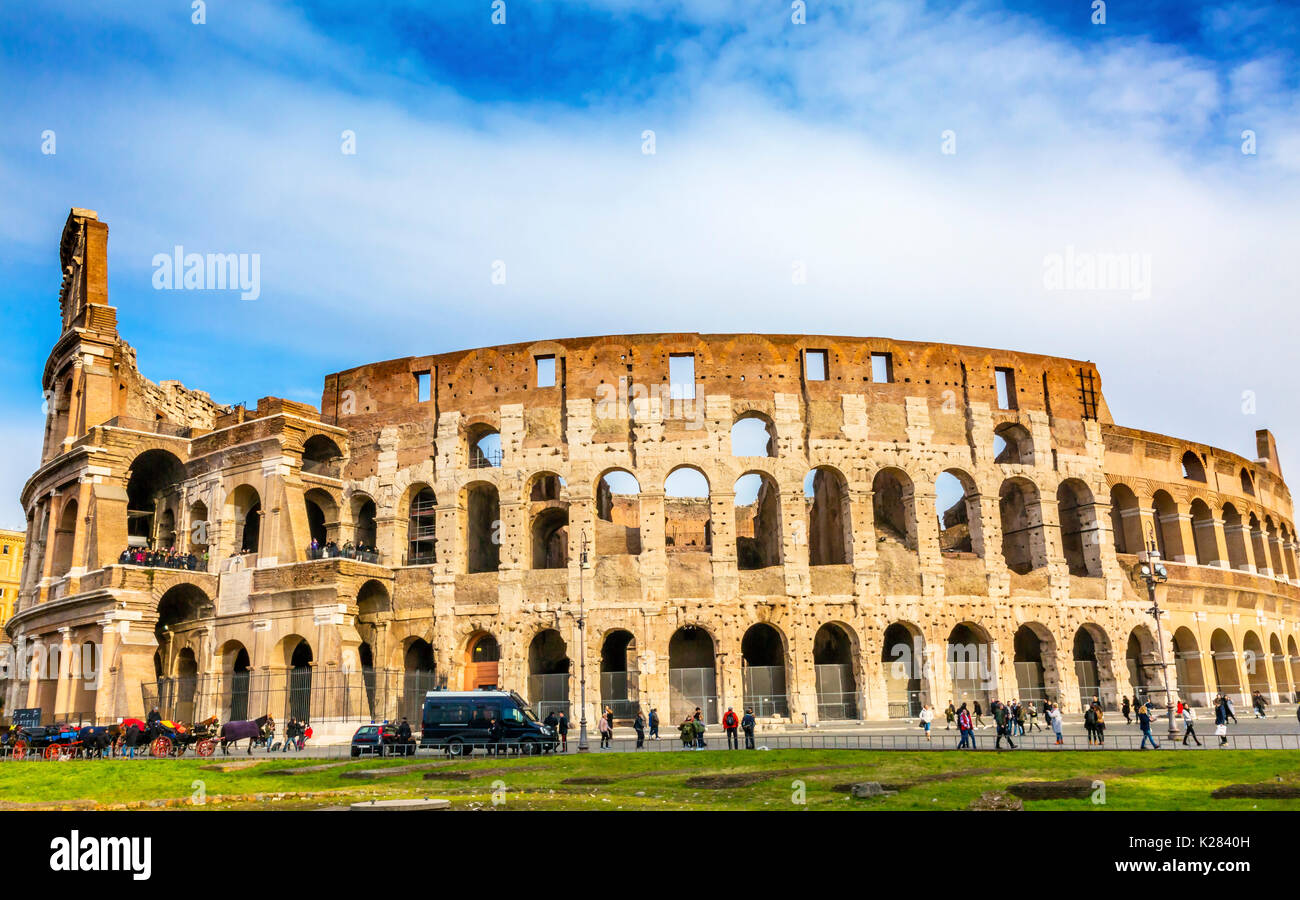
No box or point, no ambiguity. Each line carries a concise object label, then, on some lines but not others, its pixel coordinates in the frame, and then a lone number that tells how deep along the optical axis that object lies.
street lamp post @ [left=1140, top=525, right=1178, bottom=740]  28.33
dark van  25.05
